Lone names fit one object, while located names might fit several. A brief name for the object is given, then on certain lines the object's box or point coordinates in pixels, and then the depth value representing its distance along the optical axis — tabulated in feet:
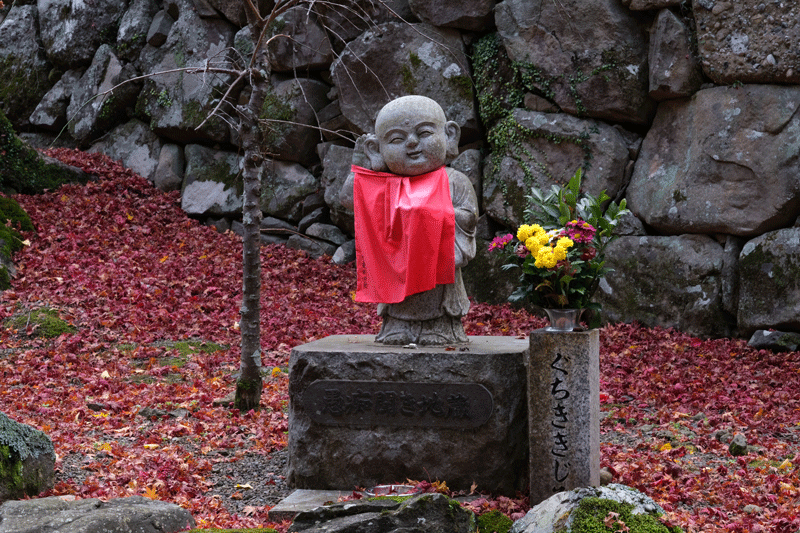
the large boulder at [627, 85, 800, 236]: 25.82
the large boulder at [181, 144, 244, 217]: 39.45
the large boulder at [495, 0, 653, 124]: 29.17
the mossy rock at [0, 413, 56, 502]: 13.00
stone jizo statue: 15.08
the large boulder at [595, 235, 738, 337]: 27.40
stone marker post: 13.09
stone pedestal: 14.32
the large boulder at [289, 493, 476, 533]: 11.07
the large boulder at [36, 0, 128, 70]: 45.52
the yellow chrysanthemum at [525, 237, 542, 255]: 13.52
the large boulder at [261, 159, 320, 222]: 38.55
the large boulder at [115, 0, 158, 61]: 43.98
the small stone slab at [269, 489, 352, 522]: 13.39
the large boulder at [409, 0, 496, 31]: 32.53
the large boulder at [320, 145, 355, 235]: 36.55
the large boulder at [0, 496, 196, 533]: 10.98
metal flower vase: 13.43
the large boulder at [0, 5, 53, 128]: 47.32
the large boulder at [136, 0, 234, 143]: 40.14
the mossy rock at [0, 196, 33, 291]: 29.66
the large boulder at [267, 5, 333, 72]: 37.42
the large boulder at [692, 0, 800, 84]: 25.58
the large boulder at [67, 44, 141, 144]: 43.48
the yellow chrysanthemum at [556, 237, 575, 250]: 13.23
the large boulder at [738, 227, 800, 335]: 25.45
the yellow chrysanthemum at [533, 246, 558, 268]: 13.23
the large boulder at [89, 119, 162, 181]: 42.32
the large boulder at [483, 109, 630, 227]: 29.68
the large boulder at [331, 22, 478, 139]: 33.19
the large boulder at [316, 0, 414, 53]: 35.04
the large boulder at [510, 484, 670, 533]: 10.53
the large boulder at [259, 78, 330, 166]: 37.96
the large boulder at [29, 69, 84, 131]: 46.01
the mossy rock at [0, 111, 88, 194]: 37.65
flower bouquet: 13.43
